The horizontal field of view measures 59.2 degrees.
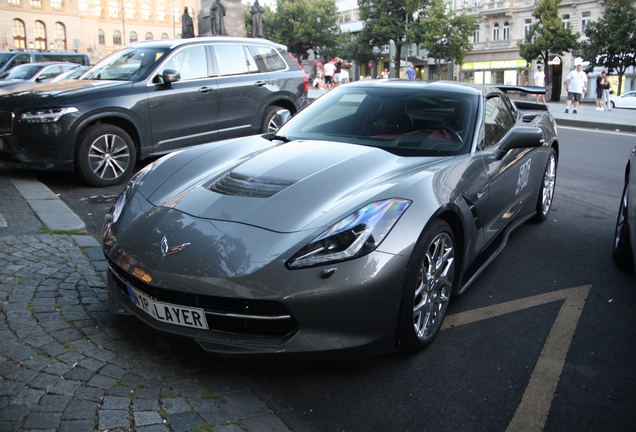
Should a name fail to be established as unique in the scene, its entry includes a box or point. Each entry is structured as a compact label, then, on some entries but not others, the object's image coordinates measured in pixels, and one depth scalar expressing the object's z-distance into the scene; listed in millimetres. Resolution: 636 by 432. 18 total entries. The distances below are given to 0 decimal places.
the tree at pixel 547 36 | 41719
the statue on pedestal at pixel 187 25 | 26094
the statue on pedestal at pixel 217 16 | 22516
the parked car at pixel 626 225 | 3637
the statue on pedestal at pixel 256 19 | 24734
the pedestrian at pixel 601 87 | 22609
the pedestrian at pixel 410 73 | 34097
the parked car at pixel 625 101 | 31484
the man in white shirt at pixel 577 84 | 19312
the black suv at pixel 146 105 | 6160
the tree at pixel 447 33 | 50406
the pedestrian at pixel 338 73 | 32500
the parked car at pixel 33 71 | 15508
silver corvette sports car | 2383
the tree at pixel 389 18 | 56906
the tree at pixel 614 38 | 39438
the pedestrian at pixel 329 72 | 28219
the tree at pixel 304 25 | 65812
